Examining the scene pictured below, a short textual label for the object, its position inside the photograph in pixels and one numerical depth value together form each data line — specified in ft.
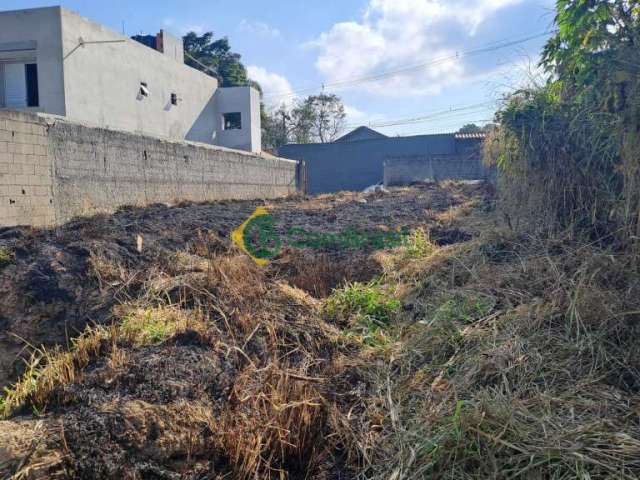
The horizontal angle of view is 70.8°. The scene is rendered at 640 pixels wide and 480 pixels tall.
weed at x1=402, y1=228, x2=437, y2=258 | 17.34
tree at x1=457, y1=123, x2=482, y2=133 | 85.25
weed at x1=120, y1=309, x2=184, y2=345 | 9.60
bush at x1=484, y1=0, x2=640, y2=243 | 10.23
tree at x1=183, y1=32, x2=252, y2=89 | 99.14
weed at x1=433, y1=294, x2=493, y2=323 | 9.99
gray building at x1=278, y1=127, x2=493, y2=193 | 84.48
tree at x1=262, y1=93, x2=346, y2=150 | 124.16
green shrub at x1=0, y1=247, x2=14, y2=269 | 15.19
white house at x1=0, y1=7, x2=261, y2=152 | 39.09
